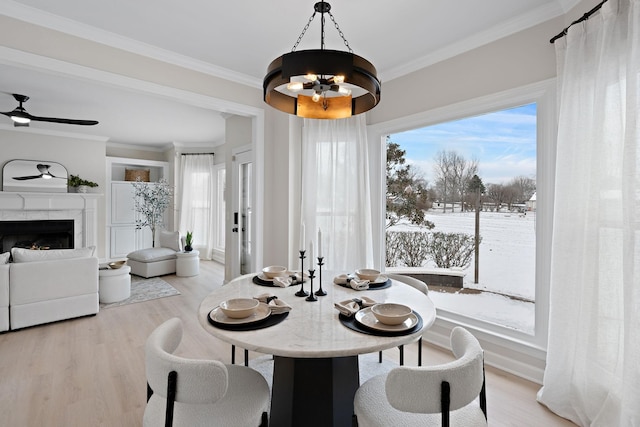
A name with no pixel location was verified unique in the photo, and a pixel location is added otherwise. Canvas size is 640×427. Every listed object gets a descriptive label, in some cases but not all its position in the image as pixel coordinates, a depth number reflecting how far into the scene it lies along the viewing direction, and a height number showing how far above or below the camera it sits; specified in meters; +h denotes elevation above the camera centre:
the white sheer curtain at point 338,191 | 3.37 +0.17
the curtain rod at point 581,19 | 1.75 +1.12
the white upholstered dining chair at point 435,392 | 1.05 -0.62
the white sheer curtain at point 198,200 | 6.98 +0.09
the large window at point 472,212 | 2.53 -0.03
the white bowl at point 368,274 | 2.08 -0.45
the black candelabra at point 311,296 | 1.68 -0.49
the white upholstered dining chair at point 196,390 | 1.09 -0.69
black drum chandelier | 1.43 +0.66
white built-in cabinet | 6.86 -0.23
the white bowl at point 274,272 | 2.10 -0.44
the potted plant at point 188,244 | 5.51 -0.69
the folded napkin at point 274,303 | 1.49 -0.48
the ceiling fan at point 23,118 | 3.78 +1.03
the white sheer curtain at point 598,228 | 1.53 -0.10
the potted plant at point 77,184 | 6.01 +0.37
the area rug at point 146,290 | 4.09 -1.24
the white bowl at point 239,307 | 1.38 -0.46
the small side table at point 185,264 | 5.42 -1.02
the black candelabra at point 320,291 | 1.81 -0.49
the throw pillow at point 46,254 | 3.23 -0.55
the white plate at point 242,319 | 1.37 -0.50
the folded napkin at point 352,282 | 1.93 -0.48
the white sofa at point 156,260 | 5.27 -0.95
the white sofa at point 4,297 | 3.03 -0.91
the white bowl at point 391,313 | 1.33 -0.47
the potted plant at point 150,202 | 7.05 +0.05
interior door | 4.39 -0.12
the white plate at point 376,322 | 1.32 -0.50
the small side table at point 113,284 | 4.01 -1.03
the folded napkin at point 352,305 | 1.48 -0.48
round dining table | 1.21 -0.52
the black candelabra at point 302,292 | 1.80 -0.49
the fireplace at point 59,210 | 5.34 -0.14
